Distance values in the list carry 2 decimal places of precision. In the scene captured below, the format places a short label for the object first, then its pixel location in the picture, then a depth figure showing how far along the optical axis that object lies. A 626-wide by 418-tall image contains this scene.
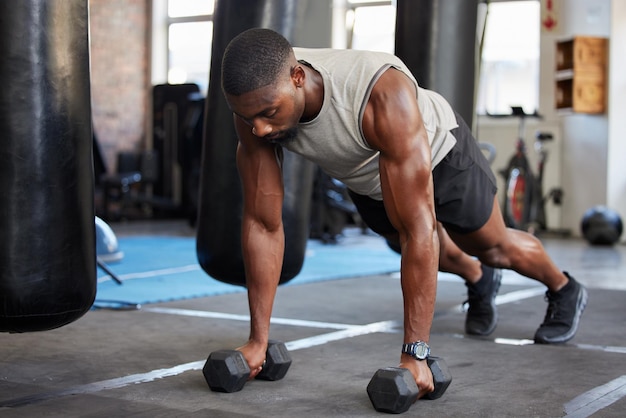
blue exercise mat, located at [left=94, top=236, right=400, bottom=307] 3.97
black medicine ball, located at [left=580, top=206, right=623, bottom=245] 7.17
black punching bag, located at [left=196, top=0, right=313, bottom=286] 2.67
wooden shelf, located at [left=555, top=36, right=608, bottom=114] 7.54
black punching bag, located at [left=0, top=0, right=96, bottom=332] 1.80
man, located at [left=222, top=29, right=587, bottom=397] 1.90
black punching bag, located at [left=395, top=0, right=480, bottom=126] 3.06
